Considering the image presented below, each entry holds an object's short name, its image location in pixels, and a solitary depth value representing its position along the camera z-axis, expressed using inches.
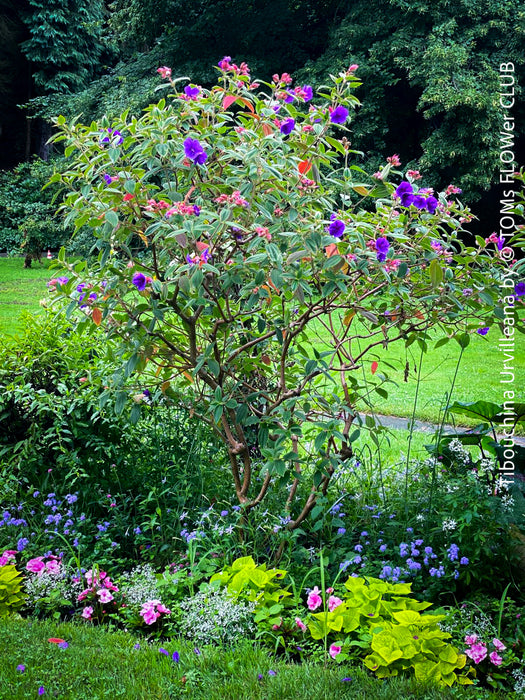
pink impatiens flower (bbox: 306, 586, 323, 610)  83.7
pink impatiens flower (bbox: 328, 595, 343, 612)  83.0
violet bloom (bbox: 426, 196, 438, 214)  91.4
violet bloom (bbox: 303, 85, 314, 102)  90.3
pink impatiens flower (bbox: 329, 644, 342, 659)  77.0
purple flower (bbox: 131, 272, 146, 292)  83.2
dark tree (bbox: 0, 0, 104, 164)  781.3
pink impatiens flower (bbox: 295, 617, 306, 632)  82.0
